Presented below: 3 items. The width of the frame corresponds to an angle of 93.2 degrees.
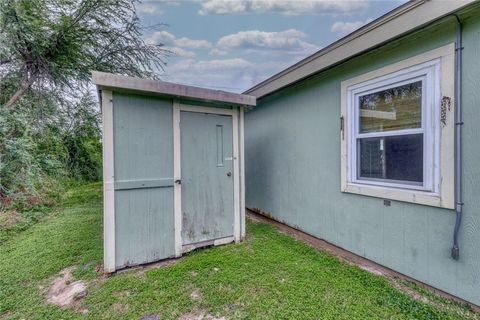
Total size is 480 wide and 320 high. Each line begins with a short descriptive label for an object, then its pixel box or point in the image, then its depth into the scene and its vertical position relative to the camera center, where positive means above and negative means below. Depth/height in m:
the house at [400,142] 1.76 +0.13
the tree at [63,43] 4.46 +2.59
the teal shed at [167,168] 2.40 -0.13
